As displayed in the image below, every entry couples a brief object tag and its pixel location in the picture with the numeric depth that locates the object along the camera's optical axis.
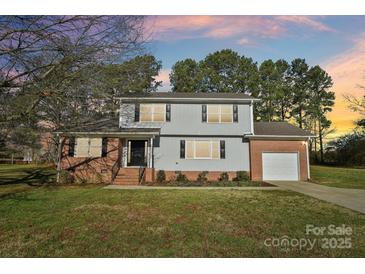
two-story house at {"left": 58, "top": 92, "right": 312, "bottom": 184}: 16.79
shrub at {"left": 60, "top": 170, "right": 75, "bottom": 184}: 15.16
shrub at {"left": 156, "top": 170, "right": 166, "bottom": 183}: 16.44
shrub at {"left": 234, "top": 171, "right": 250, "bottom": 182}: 16.67
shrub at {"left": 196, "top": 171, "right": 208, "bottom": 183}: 16.67
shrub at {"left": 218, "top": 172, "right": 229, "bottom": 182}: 16.73
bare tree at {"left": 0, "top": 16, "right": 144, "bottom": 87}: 6.49
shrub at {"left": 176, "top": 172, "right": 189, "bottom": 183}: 16.49
